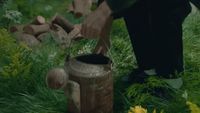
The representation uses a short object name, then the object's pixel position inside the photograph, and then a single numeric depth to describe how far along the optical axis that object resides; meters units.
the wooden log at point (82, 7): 7.00
